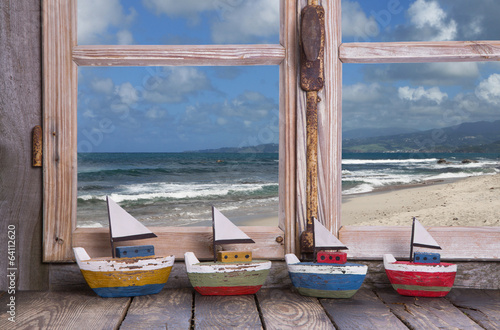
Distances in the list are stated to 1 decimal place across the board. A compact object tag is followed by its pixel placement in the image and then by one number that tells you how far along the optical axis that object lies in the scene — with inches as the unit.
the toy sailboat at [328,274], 47.3
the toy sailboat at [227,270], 48.2
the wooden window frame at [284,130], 54.1
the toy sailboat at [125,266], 47.6
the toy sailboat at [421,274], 48.6
